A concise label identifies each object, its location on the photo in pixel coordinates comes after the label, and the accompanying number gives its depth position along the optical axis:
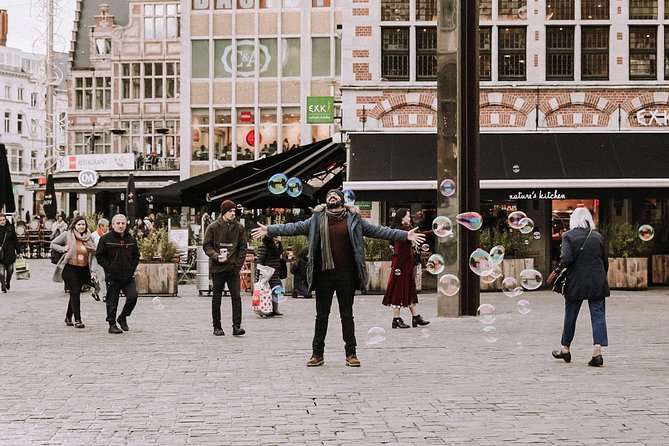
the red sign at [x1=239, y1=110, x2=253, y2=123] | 43.78
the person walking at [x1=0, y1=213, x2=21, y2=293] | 23.16
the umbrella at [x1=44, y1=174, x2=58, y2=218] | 40.19
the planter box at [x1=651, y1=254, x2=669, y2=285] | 24.19
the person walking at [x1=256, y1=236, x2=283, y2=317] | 17.67
